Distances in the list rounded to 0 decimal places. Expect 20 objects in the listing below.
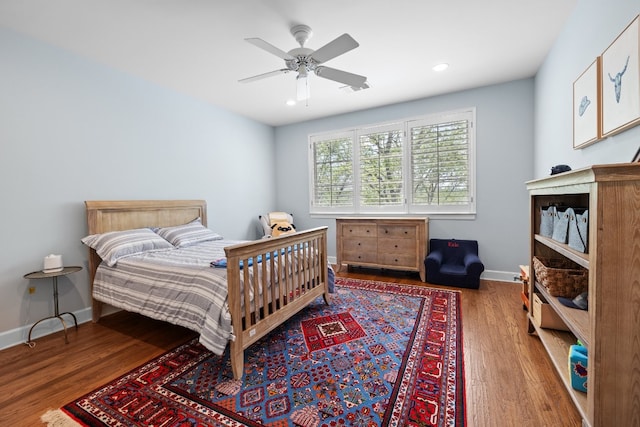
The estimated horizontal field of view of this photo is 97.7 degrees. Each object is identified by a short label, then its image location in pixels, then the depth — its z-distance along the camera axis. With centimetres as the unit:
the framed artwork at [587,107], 185
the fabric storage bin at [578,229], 142
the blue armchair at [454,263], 338
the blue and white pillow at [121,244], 261
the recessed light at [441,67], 310
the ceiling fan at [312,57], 203
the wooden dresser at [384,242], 380
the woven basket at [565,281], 178
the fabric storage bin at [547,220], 194
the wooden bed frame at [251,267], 179
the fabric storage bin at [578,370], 138
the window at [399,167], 394
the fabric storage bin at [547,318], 197
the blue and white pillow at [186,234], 323
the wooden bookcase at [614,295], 109
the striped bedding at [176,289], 182
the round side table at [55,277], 233
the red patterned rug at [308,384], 147
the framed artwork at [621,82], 145
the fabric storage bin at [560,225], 167
